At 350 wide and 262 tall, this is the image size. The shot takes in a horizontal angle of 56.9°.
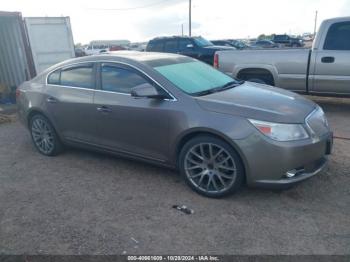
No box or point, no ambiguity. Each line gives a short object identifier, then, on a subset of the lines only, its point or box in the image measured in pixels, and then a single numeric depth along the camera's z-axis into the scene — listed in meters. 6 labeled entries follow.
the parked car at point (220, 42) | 23.48
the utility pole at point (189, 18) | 41.04
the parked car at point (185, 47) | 12.35
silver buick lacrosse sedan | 3.26
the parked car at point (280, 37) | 30.01
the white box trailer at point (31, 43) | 9.88
